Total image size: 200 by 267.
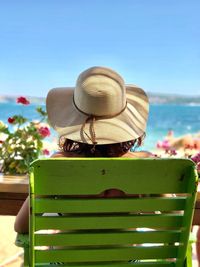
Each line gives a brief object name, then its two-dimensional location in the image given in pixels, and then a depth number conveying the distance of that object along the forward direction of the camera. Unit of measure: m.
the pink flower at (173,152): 2.01
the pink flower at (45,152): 2.00
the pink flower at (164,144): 2.14
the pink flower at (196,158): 1.88
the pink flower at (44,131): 1.98
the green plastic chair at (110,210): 1.08
